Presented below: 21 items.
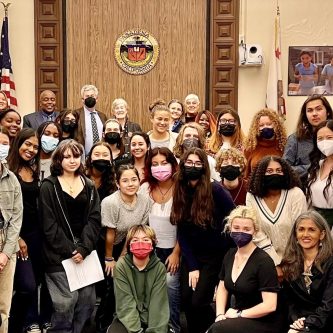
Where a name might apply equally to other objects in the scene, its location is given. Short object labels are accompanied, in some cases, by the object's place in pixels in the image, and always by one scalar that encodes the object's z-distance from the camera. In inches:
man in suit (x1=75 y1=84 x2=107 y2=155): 273.3
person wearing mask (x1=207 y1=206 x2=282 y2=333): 177.0
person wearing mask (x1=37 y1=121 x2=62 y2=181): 217.8
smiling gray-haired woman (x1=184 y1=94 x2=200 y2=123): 284.8
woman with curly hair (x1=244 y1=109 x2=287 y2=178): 227.6
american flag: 341.4
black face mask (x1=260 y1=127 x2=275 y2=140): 227.1
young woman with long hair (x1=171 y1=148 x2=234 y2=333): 198.2
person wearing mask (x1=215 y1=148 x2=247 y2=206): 209.0
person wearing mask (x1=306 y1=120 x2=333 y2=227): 197.0
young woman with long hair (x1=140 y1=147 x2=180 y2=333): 205.2
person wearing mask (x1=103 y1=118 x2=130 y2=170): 239.9
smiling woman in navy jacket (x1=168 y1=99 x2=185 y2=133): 283.8
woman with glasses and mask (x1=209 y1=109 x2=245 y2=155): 235.9
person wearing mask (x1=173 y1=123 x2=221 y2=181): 224.2
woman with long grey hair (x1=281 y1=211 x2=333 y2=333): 172.2
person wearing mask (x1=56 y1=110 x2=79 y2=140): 248.4
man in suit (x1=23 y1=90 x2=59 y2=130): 285.1
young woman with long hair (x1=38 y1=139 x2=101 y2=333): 194.7
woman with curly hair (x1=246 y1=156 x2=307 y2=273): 192.4
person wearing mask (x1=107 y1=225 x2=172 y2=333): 186.3
